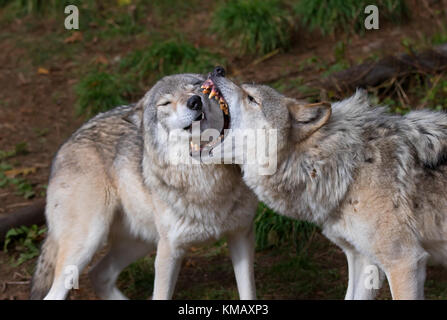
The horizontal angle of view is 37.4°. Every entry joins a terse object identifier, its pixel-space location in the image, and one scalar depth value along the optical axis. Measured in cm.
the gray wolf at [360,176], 407
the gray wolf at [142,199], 480
